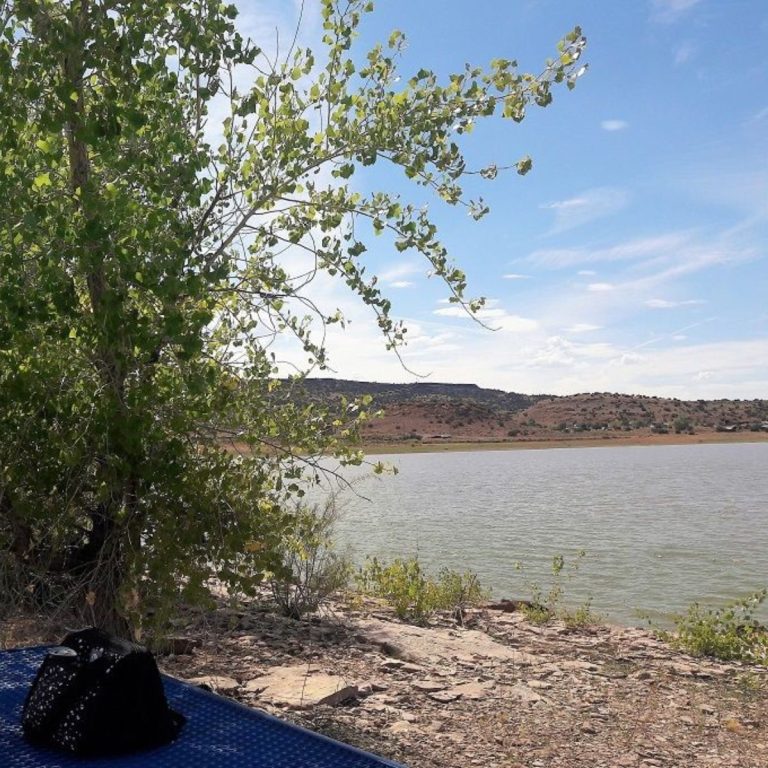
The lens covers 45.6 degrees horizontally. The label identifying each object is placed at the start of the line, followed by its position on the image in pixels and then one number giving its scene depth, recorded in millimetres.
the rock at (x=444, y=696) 5898
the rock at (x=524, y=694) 6022
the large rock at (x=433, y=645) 7203
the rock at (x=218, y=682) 5688
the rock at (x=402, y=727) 5152
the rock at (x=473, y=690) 6008
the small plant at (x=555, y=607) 9703
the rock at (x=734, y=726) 5773
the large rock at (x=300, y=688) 5539
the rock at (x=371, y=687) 5895
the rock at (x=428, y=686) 6129
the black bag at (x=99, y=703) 3533
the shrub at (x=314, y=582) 8117
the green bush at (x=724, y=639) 8312
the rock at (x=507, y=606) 10430
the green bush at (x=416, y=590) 9445
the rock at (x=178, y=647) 6516
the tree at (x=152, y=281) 4051
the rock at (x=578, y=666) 7250
